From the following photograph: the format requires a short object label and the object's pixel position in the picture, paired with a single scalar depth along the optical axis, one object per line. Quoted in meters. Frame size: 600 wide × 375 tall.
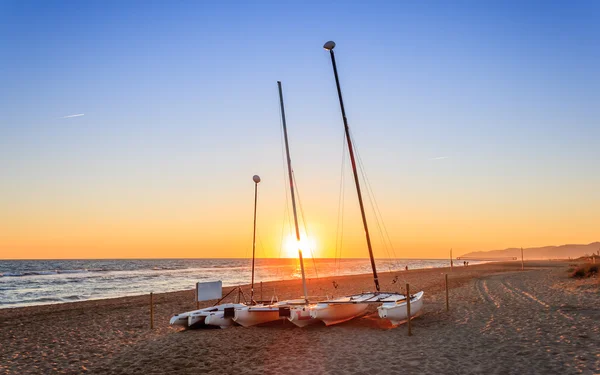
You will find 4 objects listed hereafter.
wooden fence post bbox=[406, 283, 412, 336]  13.80
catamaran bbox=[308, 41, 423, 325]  15.30
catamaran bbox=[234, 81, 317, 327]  15.66
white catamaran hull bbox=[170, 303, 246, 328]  16.05
